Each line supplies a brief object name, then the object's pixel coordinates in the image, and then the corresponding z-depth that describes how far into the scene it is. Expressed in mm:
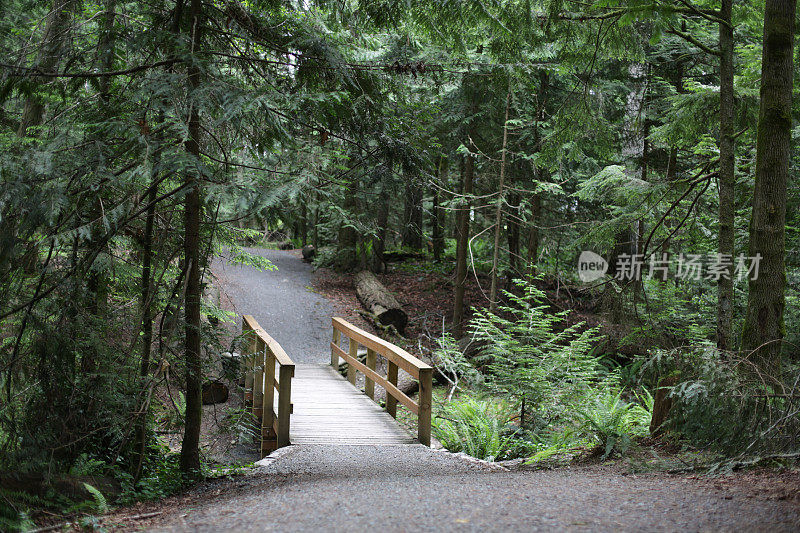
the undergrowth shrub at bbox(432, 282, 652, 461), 6809
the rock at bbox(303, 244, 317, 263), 21625
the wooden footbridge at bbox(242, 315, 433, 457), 6911
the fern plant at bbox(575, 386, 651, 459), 5727
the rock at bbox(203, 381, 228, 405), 9711
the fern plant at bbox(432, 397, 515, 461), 6855
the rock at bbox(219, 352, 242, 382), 5324
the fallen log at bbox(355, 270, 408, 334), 14562
